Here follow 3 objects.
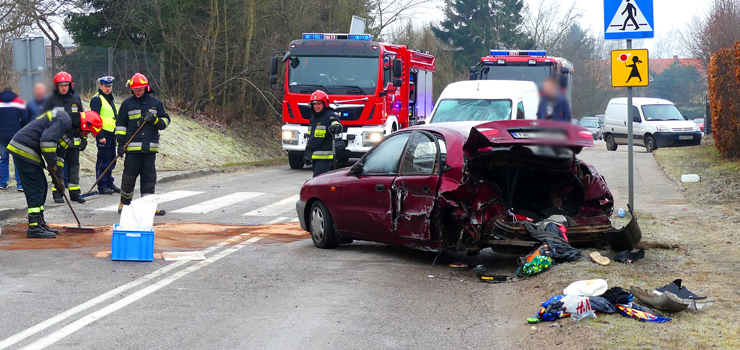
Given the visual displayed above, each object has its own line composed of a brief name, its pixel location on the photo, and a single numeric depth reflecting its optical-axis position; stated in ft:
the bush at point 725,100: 60.44
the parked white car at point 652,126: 97.14
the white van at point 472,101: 44.93
